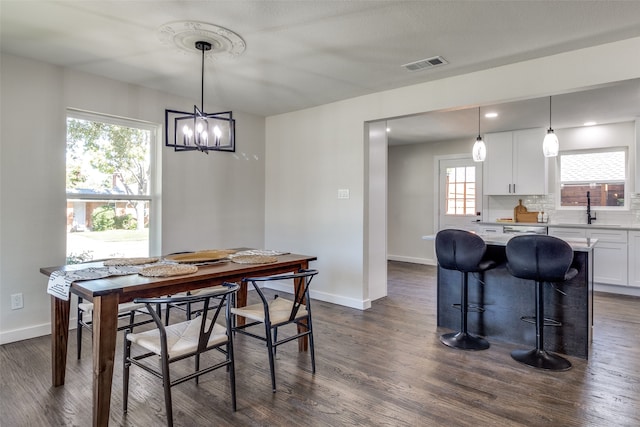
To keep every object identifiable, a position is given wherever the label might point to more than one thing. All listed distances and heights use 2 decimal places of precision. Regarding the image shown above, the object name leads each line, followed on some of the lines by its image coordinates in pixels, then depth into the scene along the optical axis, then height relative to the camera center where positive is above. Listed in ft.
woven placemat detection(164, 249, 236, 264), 8.79 -1.22
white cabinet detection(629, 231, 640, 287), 15.24 -1.98
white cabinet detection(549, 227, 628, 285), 15.56 -1.87
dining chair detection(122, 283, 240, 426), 5.96 -2.37
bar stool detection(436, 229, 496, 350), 9.71 -1.41
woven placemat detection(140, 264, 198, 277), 7.12 -1.25
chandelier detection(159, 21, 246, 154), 8.32 +4.04
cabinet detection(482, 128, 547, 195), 17.87 +2.32
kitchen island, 9.29 -2.61
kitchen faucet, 17.17 -0.23
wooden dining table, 6.00 -1.57
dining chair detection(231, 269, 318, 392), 7.60 -2.33
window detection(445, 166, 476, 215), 21.83 +1.16
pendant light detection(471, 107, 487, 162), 13.39 +2.17
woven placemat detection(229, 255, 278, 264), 8.79 -1.25
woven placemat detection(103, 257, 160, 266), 8.27 -1.24
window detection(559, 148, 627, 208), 17.07 +1.58
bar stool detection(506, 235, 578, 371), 8.42 -1.38
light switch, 14.10 +0.60
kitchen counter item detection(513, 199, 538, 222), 18.74 -0.22
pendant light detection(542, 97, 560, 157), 11.45 +2.06
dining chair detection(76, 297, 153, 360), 8.46 -2.42
